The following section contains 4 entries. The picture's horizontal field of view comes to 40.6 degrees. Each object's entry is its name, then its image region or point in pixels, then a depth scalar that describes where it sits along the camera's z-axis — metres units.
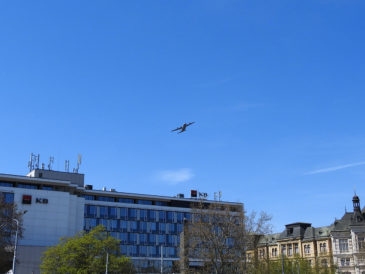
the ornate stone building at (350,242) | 100.94
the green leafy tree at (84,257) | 73.56
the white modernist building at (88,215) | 108.75
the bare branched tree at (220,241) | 71.25
